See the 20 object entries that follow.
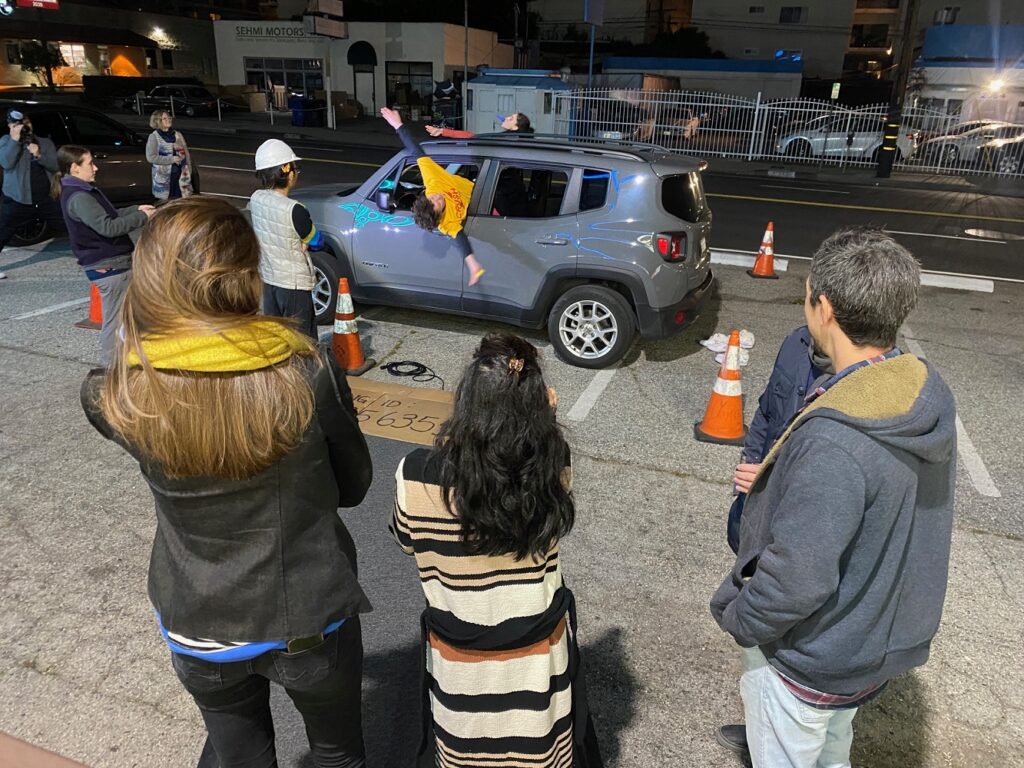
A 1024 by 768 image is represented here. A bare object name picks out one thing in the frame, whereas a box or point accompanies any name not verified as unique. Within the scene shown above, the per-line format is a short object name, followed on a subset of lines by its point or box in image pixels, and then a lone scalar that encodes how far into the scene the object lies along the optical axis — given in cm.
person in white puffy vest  500
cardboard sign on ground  513
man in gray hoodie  164
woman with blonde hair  156
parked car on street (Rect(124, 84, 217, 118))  3378
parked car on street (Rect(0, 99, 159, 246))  1007
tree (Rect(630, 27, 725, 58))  4388
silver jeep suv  593
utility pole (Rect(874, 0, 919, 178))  1884
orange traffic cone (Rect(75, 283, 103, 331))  682
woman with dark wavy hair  173
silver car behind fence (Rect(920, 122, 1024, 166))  2072
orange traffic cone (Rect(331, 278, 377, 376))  600
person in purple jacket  517
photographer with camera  824
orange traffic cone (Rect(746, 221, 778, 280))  933
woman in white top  991
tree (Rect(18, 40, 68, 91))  4072
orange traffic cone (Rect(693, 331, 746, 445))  498
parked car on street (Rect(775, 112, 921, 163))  2188
